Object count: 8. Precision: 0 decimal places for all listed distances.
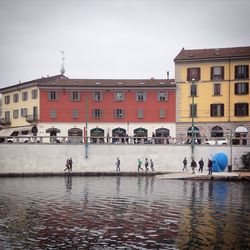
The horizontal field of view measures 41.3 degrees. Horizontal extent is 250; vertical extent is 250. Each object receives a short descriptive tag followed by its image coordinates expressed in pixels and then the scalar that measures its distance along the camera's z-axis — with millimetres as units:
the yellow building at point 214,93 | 48242
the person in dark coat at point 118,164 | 39253
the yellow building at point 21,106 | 51371
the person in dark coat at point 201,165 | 38034
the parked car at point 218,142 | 41548
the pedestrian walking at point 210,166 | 34524
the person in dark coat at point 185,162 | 39353
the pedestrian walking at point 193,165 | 37350
